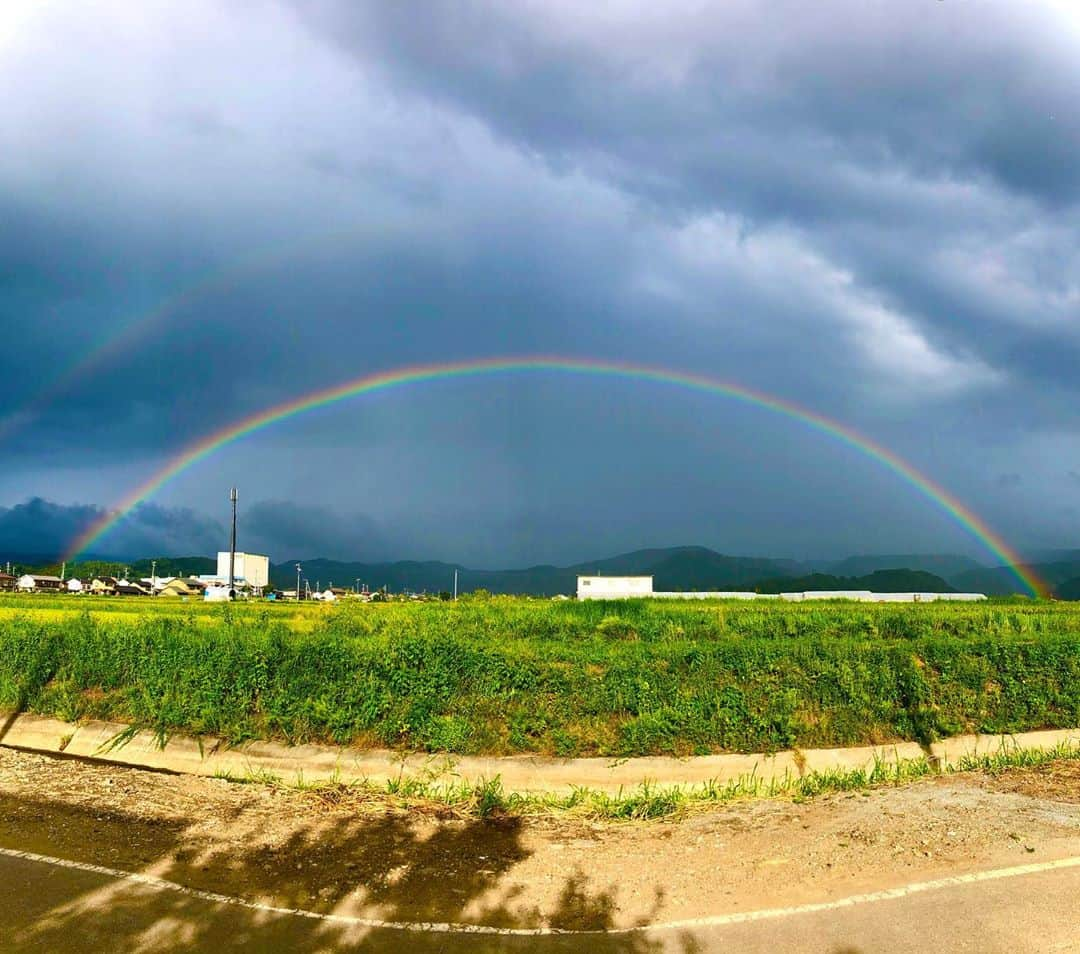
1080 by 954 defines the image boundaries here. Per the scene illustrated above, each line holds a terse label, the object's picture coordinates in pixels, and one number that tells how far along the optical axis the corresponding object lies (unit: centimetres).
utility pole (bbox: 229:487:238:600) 7281
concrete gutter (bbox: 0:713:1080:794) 1196
